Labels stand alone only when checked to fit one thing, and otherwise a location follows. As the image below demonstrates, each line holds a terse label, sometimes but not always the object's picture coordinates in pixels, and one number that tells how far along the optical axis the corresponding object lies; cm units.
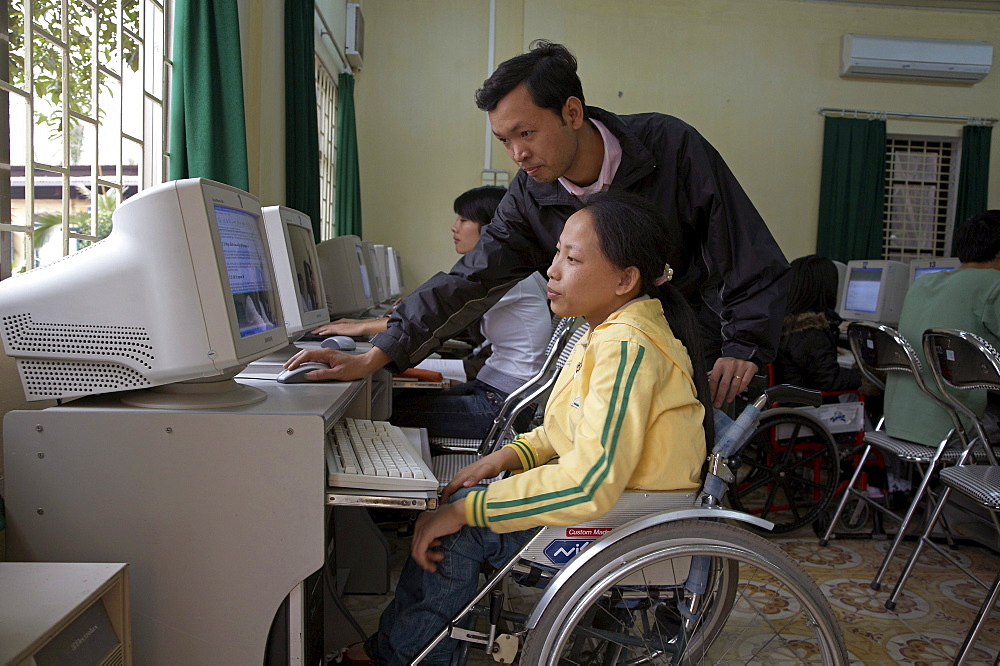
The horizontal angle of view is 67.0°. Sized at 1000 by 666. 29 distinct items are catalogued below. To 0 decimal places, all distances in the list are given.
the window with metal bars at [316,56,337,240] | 575
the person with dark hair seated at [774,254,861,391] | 318
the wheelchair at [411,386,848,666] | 112
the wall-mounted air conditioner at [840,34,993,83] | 692
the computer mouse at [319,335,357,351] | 200
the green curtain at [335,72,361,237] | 582
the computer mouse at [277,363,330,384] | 155
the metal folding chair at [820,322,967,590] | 252
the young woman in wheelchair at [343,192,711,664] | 113
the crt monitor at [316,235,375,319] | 302
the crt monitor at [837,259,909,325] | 495
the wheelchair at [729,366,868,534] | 298
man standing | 156
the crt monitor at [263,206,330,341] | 206
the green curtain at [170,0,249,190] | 255
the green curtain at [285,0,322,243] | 387
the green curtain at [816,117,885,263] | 706
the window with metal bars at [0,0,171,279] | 186
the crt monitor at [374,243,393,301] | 451
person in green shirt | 263
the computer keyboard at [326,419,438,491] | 119
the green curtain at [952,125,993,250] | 709
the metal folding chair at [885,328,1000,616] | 207
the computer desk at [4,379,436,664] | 115
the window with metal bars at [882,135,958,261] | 736
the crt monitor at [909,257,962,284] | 495
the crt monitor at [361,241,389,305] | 377
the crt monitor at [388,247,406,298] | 555
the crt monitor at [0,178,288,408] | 118
